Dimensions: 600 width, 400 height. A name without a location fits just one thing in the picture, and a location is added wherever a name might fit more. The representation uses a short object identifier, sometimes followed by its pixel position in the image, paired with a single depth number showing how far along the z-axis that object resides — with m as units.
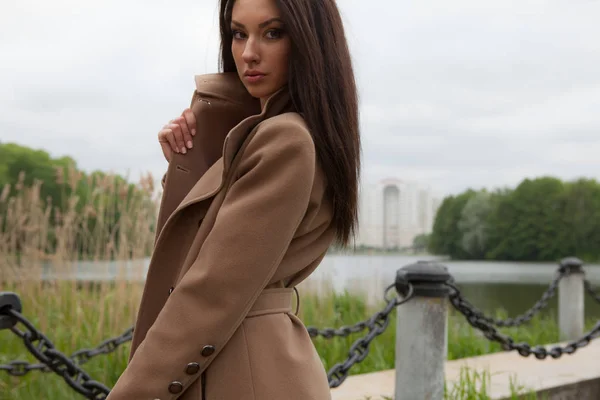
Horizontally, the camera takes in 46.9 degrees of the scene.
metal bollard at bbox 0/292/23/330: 2.61
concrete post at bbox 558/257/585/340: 6.18
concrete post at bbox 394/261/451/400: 2.86
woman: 1.31
